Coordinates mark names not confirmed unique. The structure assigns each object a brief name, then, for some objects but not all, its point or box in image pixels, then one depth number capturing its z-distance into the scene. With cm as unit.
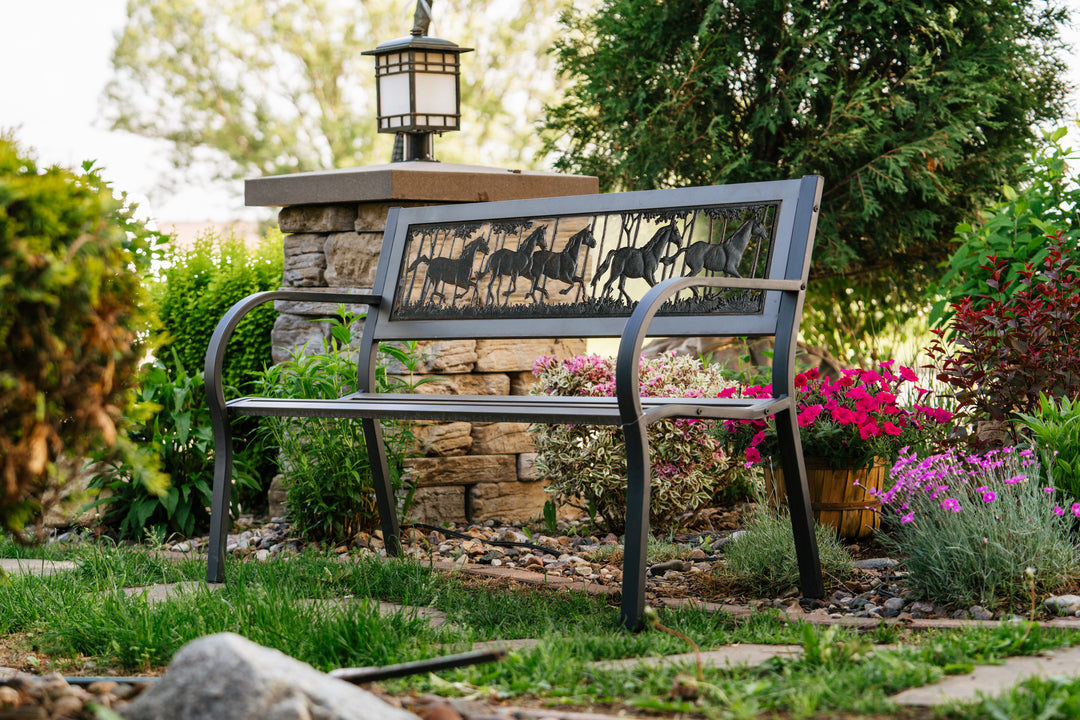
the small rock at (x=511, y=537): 389
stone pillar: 419
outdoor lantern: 475
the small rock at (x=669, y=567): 328
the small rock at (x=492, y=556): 353
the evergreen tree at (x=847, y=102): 685
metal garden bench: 248
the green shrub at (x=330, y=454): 381
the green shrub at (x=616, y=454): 390
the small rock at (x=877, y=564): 316
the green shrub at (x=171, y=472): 420
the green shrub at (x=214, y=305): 492
